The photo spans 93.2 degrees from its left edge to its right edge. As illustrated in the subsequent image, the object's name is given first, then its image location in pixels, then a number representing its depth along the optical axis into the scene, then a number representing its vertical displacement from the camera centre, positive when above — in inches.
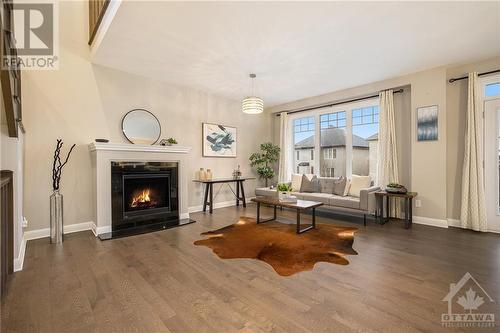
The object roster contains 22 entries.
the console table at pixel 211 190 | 209.5 -22.1
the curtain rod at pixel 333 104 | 190.7 +60.3
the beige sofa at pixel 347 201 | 171.2 -27.3
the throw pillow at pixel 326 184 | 213.2 -16.9
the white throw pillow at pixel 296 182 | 235.3 -16.1
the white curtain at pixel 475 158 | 152.9 +3.9
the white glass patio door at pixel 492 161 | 151.6 +1.9
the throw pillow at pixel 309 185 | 223.6 -18.1
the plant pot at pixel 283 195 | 173.0 -21.3
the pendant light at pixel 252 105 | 170.4 +44.5
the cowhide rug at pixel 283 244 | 109.3 -42.9
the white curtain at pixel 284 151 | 267.9 +17.3
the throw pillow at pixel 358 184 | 192.1 -15.4
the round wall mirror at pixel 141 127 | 178.4 +31.8
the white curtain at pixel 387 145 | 187.9 +16.3
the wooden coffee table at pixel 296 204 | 151.2 -25.8
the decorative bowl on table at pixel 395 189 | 167.3 -17.1
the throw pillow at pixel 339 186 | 203.8 -17.7
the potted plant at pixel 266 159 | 260.5 +8.4
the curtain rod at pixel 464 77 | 149.8 +58.6
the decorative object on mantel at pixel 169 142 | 184.7 +20.1
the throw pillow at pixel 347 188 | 201.0 -19.2
